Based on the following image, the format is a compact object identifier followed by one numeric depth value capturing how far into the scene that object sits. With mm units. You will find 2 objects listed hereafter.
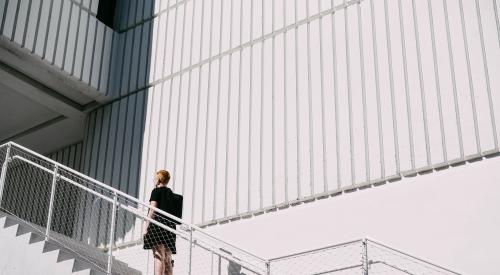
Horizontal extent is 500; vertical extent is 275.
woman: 9430
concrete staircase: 9000
